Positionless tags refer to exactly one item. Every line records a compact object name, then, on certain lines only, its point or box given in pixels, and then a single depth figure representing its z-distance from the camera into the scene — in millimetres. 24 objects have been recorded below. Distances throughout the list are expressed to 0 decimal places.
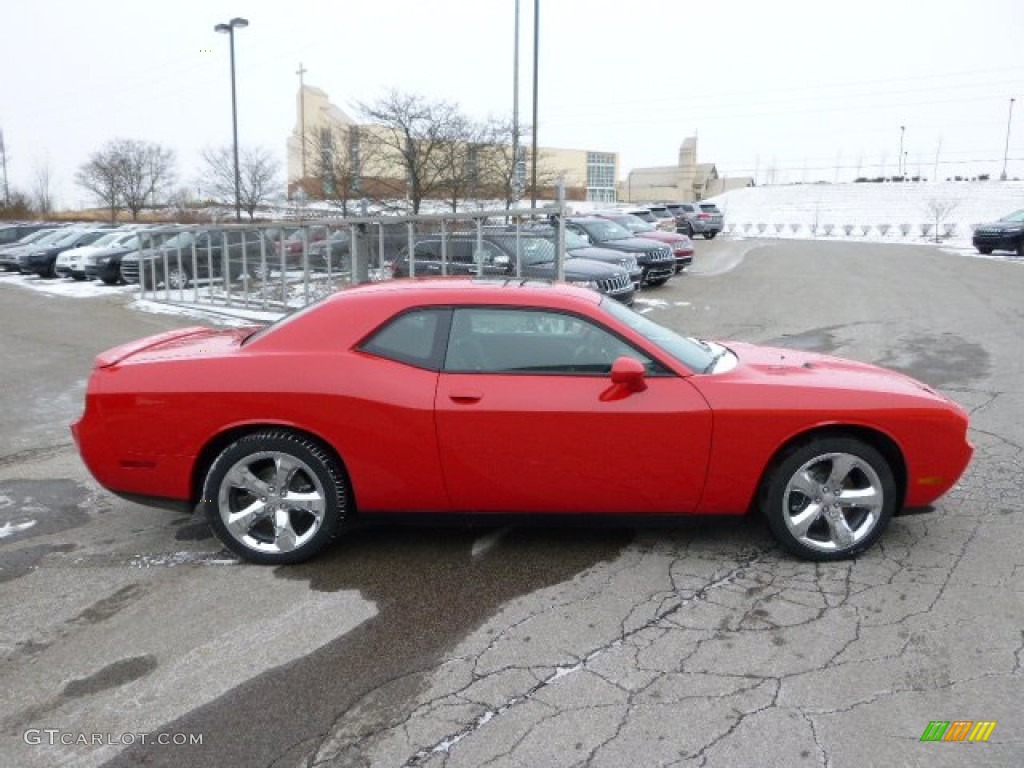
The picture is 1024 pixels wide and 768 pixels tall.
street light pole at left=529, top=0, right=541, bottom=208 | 23594
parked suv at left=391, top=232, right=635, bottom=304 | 12023
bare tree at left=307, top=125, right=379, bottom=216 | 23391
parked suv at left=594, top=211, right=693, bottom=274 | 21172
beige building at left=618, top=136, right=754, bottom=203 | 99375
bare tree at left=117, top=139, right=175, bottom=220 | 51250
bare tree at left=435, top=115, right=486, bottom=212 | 22625
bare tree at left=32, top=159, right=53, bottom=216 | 64938
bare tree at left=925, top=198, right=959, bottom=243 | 46312
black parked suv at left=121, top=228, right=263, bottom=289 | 15492
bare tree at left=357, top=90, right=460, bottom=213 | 22203
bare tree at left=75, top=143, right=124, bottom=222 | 50188
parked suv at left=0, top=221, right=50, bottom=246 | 33406
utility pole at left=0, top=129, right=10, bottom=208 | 57912
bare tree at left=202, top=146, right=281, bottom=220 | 38906
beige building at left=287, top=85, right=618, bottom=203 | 26180
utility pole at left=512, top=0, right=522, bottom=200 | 23875
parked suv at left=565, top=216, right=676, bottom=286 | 17906
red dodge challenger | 3982
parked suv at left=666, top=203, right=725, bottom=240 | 39031
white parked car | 23125
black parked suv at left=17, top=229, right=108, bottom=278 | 25441
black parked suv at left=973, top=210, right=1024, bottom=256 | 27219
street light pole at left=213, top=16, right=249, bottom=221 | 27172
